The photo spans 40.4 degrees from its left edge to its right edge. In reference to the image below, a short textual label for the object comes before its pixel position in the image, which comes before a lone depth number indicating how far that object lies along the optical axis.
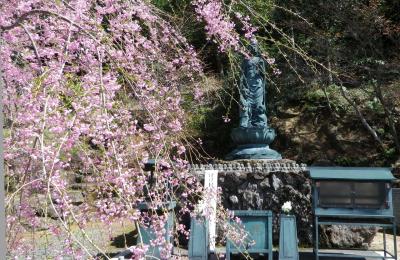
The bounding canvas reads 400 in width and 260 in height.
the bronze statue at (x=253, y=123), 6.00
